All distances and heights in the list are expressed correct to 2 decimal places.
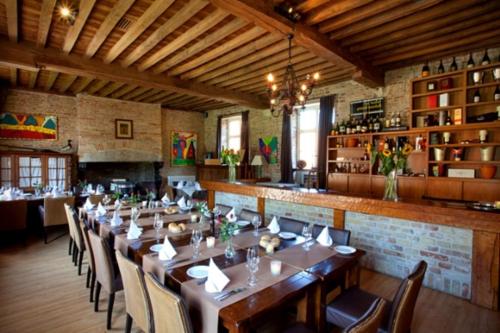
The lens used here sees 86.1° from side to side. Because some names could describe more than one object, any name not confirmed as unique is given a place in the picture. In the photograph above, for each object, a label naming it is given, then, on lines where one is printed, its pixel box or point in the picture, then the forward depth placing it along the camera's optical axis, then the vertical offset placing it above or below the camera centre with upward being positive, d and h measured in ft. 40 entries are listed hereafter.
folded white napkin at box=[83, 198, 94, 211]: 14.16 -2.50
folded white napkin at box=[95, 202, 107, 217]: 12.22 -2.41
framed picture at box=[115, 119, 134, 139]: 28.48 +3.38
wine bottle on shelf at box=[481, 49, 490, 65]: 14.63 +5.67
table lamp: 26.30 -0.22
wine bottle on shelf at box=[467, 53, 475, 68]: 15.08 +5.71
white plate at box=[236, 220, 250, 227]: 10.84 -2.58
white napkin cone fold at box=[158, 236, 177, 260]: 7.22 -2.53
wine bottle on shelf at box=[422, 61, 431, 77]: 16.67 +5.75
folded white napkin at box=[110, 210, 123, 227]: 10.69 -2.47
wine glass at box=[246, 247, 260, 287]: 6.13 -2.35
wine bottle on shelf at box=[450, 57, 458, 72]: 15.92 +5.74
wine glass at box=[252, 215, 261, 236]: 9.57 -2.26
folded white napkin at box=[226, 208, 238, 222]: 11.22 -2.38
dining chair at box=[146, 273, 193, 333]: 4.73 -2.79
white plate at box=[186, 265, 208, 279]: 6.14 -2.65
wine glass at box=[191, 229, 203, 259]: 7.56 -2.35
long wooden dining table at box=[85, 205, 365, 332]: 5.04 -2.73
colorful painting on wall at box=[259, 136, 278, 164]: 26.68 +1.30
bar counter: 9.32 -2.84
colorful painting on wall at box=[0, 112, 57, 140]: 23.16 +2.94
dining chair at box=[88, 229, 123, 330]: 8.00 -3.41
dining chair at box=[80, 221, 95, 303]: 9.41 -3.34
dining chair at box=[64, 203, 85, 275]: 11.14 -3.12
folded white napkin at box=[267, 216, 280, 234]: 10.07 -2.52
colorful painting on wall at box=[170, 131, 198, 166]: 33.01 +1.54
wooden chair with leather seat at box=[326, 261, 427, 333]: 5.56 -3.68
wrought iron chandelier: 11.91 +3.19
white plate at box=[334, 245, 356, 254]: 7.99 -2.69
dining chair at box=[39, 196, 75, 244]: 16.33 -3.22
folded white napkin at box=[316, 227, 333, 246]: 8.61 -2.52
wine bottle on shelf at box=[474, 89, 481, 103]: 15.01 +3.71
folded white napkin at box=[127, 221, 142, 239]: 9.13 -2.51
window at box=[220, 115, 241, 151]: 31.22 +3.38
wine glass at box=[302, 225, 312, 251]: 8.34 -2.48
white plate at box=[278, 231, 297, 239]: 9.29 -2.62
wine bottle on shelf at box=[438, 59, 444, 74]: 16.34 +5.76
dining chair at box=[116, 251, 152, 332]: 6.06 -3.23
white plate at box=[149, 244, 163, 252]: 7.86 -2.62
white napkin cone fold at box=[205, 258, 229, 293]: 5.55 -2.55
